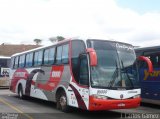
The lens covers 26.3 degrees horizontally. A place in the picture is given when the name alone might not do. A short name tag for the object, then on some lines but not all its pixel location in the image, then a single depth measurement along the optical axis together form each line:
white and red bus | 11.85
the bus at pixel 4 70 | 29.72
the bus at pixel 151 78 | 15.82
